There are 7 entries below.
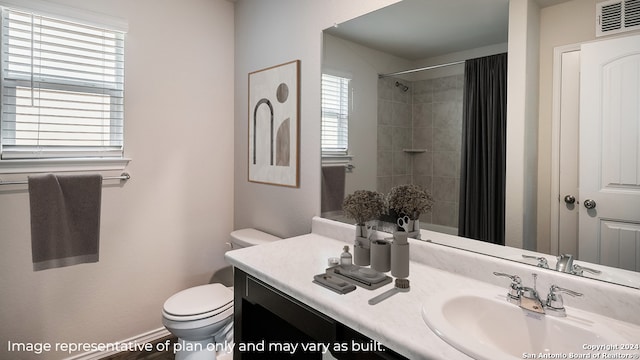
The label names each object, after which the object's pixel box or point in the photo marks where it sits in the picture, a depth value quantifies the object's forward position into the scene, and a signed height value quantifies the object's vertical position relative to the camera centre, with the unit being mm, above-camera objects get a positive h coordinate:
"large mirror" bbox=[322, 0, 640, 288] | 1244 +373
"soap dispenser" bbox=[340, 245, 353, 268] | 1301 -328
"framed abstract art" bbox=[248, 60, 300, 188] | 1966 +334
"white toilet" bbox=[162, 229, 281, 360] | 1685 -761
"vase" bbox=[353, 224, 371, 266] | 1314 -286
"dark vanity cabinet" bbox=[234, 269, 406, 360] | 937 -515
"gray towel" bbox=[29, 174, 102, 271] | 1679 -237
